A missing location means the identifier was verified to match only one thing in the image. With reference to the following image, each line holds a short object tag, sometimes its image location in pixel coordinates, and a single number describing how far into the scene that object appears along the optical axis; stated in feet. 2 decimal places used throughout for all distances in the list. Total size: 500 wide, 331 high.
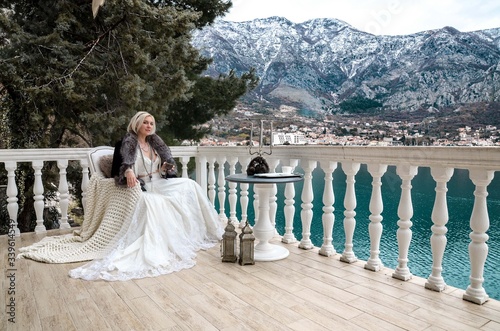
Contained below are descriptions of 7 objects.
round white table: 8.60
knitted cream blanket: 8.71
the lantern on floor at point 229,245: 8.50
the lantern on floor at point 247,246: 8.25
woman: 7.83
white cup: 9.42
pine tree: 18.48
